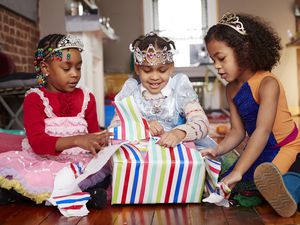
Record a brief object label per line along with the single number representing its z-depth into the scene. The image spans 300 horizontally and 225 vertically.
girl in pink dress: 1.78
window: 7.11
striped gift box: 1.64
